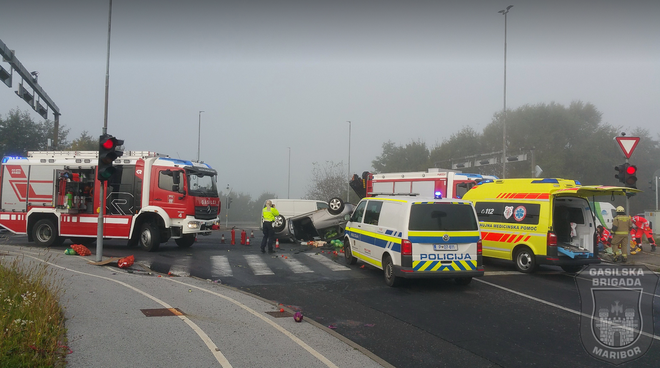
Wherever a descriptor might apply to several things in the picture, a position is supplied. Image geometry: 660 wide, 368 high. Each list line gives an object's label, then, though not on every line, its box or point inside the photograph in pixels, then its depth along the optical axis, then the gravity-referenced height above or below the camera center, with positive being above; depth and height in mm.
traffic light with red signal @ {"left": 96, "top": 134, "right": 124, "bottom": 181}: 11773 +836
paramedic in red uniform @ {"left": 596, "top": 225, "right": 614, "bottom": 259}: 17309 -1402
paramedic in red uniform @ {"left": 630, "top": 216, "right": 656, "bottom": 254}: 17406 -1028
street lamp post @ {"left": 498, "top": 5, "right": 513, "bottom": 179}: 26031 +3626
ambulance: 11289 -552
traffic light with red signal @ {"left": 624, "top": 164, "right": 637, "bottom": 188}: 13391 +804
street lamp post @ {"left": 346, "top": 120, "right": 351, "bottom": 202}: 48369 +4004
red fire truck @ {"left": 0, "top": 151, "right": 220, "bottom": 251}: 15734 -360
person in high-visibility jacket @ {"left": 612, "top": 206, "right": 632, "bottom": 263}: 14242 -950
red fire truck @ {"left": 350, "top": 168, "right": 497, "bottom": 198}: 19281 +682
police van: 9508 -898
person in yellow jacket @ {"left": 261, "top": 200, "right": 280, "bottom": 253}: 16125 -1097
